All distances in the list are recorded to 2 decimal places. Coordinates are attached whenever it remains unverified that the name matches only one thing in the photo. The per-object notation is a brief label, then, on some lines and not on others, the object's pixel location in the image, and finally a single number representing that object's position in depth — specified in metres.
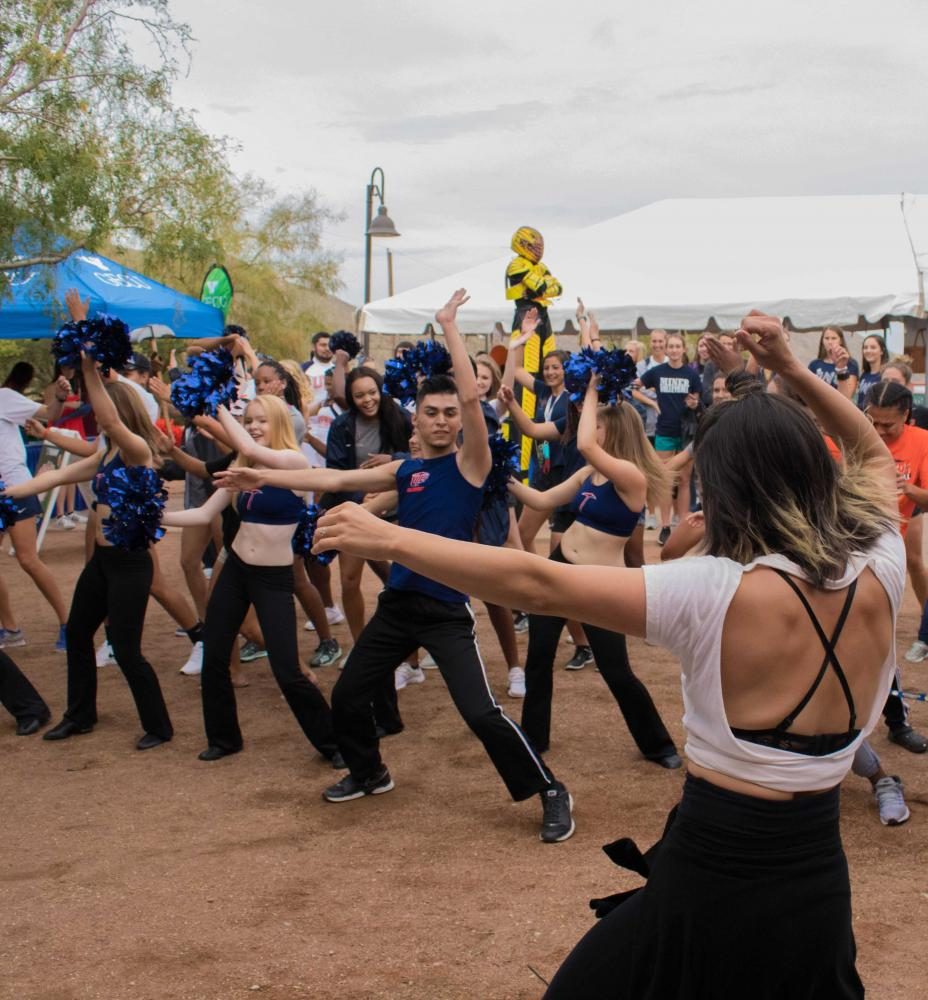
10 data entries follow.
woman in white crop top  2.26
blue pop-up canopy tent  12.62
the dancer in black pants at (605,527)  5.91
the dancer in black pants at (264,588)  6.13
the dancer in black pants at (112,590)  6.48
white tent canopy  16.31
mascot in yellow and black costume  11.67
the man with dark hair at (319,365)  13.17
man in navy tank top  5.11
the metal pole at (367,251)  26.52
